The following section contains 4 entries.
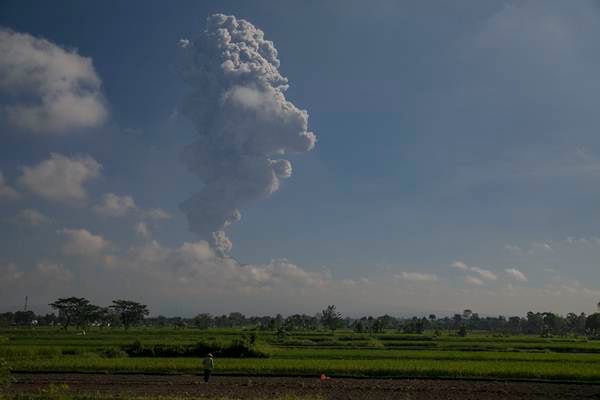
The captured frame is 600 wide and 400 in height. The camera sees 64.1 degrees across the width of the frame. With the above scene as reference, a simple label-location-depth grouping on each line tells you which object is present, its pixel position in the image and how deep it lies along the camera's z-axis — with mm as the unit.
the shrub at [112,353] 45469
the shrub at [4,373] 16703
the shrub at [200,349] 45938
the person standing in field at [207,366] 28094
